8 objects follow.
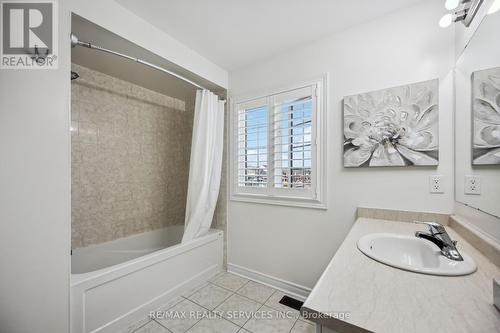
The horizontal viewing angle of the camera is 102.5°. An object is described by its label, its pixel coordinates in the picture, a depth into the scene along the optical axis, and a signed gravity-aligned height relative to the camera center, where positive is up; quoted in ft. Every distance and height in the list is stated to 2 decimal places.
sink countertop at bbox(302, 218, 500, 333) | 1.65 -1.29
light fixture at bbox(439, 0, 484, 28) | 3.44 +2.79
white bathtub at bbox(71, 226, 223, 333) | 4.24 -3.08
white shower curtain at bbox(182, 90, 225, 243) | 6.95 +0.07
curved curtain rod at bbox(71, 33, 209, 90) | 4.02 +2.55
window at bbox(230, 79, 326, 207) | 5.84 +0.61
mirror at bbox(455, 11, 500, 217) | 2.92 +0.78
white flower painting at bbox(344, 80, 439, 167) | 4.41 +0.94
